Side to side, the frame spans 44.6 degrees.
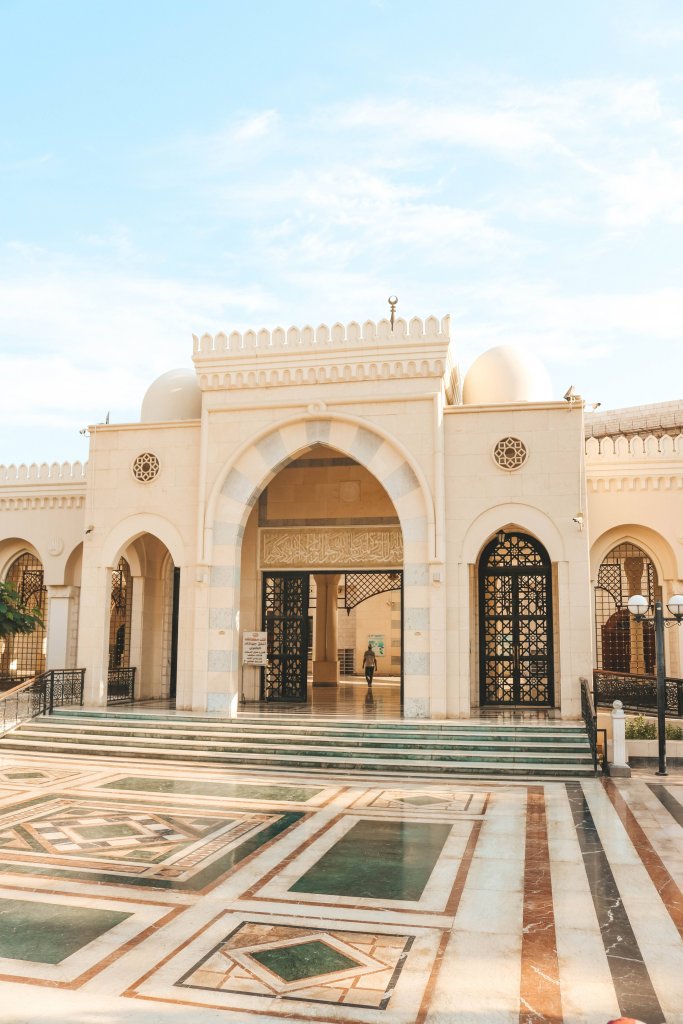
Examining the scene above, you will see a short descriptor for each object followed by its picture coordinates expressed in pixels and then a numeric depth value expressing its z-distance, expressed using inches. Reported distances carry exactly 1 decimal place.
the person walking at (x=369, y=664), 847.1
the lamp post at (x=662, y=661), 407.2
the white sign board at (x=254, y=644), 580.7
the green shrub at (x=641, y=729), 449.7
